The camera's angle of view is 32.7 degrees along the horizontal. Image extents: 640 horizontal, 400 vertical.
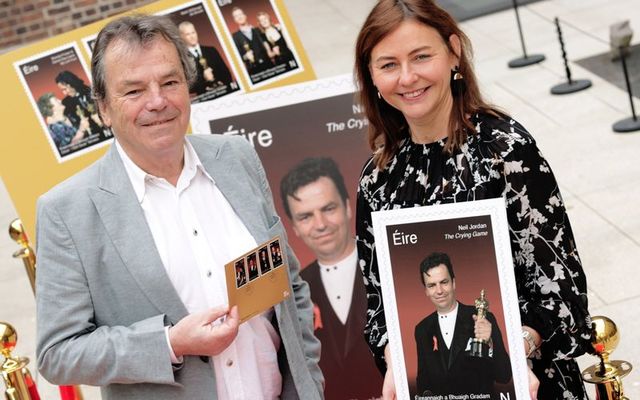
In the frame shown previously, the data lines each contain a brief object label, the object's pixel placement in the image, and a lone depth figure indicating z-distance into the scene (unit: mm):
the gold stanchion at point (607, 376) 3295
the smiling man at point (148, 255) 2863
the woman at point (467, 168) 2672
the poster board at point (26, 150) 4586
